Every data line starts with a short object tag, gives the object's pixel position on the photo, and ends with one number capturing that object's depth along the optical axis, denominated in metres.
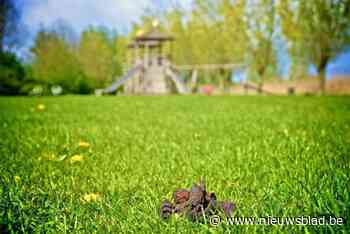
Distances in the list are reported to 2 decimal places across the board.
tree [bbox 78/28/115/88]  37.09
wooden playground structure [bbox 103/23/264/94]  22.12
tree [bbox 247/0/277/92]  23.27
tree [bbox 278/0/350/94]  19.55
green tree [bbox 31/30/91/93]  21.64
